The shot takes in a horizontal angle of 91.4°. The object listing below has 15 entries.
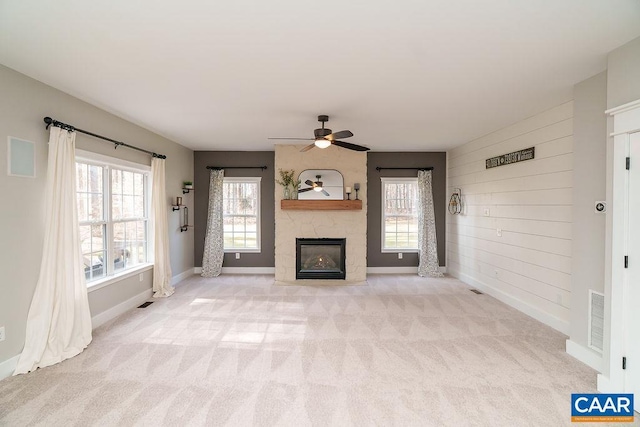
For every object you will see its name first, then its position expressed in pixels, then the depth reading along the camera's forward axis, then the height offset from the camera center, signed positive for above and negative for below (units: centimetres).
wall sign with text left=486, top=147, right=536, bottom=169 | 434 +78
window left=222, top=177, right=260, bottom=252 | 711 -14
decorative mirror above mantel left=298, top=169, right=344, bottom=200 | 628 +48
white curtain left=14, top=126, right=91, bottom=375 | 303 -76
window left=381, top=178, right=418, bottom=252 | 723 -19
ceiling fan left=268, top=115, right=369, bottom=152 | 376 +90
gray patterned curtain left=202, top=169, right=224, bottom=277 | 680 -44
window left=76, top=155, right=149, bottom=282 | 397 -9
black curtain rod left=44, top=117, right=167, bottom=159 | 321 +91
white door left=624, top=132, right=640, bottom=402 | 238 -58
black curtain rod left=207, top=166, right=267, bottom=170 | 700 +94
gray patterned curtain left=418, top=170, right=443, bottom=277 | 689 -49
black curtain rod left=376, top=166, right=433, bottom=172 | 705 +91
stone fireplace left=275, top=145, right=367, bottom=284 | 629 -25
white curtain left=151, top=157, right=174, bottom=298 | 520 -36
